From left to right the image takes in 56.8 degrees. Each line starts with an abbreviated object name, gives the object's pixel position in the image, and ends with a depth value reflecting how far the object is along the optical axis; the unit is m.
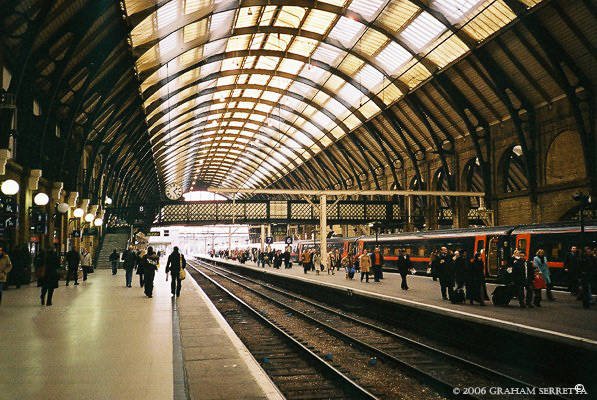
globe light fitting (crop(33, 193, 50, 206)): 18.72
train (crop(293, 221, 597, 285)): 20.84
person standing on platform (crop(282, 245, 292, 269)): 44.25
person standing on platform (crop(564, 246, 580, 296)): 15.71
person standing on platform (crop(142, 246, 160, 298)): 18.20
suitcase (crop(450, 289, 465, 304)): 15.55
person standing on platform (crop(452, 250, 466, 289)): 16.19
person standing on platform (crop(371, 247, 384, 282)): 25.83
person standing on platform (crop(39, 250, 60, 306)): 14.55
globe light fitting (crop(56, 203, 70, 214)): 23.39
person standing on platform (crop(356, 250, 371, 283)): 24.92
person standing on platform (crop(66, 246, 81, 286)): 21.66
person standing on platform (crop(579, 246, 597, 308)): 14.48
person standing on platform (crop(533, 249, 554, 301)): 15.87
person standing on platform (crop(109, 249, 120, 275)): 32.03
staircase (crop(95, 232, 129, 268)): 39.52
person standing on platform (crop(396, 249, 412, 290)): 20.42
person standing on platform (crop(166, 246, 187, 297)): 17.64
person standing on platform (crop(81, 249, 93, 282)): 24.97
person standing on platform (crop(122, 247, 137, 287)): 21.25
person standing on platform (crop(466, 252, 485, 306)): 15.69
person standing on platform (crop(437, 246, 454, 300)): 16.56
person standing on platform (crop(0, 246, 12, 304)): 13.85
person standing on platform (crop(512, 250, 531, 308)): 14.94
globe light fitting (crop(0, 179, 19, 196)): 15.23
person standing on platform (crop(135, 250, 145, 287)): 22.50
